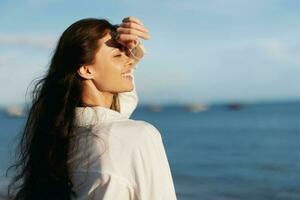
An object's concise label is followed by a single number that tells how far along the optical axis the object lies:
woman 2.00
